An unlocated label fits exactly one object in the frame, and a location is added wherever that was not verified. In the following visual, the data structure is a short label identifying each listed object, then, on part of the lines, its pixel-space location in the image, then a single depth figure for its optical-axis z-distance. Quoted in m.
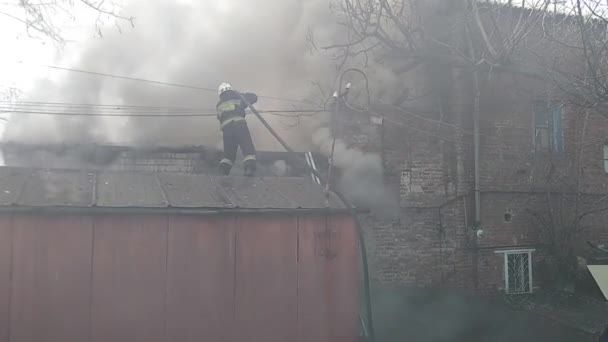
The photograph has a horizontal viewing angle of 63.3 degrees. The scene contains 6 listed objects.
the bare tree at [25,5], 4.96
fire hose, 5.58
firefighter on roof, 6.75
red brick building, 8.99
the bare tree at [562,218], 9.78
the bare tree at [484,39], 6.55
